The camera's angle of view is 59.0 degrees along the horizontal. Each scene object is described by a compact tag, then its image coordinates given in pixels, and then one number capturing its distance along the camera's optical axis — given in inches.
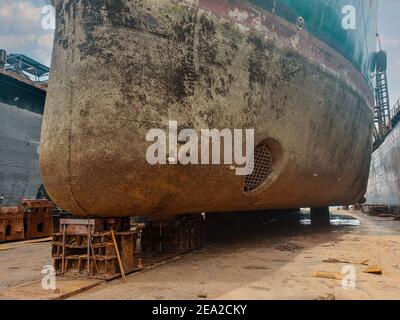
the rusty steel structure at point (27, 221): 455.8
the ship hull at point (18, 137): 560.7
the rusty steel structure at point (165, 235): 297.0
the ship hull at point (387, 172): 846.5
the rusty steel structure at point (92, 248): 212.8
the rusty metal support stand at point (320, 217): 567.8
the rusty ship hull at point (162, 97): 206.8
